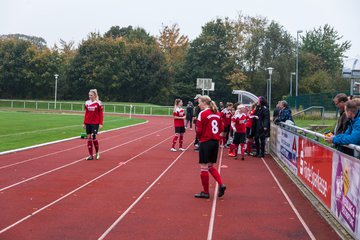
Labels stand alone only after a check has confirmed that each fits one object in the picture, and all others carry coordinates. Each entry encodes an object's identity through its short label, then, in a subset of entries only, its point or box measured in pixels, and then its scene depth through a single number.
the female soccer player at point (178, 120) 16.30
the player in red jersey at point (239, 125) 14.63
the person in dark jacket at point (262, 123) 14.91
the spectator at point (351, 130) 6.18
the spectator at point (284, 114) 14.91
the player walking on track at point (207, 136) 8.41
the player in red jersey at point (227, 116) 17.48
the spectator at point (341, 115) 7.41
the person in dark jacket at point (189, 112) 28.43
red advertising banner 7.55
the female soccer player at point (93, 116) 13.33
